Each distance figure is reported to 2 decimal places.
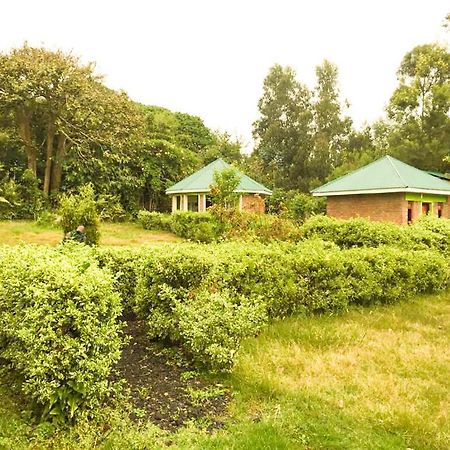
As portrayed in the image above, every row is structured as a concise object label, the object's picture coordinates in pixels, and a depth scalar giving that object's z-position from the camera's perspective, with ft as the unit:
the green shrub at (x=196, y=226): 61.41
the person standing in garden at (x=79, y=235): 36.40
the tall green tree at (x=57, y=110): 77.66
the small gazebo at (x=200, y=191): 89.51
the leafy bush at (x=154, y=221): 77.35
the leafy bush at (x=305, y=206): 101.14
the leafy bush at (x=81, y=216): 46.98
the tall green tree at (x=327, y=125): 134.21
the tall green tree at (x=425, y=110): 102.68
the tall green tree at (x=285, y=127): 138.33
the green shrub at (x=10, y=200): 77.75
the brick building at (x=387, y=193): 73.61
